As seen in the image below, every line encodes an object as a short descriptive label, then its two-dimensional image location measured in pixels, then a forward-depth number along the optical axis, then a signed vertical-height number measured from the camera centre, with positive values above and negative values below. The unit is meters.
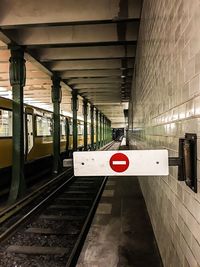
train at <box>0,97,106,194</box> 7.08 -0.16
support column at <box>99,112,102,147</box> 26.09 +1.09
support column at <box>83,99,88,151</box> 15.54 +1.35
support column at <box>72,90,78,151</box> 12.25 +1.22
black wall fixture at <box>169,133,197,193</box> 1.42 -0.19
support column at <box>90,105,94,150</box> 18.78 +1.37
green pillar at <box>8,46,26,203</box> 5.99 +0.44
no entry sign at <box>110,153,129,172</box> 1.63 -0.21
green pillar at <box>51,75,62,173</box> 9.28 +0.64
